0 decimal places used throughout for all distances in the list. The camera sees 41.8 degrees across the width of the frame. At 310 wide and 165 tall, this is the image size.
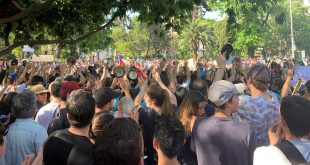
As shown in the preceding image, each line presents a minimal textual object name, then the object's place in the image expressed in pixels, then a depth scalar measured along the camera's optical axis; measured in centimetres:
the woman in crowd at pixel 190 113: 409
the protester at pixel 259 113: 396
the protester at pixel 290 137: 231
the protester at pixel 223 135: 336
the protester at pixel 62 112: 432
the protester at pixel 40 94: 600
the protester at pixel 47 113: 504
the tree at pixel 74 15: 716
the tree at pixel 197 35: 5691
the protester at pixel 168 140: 300
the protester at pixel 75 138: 299
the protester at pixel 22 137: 380
